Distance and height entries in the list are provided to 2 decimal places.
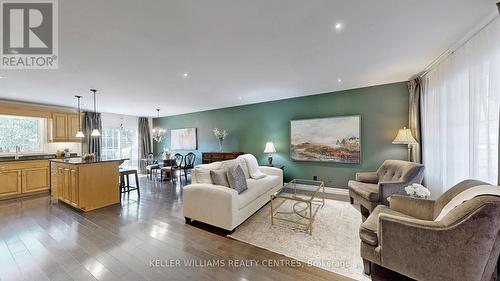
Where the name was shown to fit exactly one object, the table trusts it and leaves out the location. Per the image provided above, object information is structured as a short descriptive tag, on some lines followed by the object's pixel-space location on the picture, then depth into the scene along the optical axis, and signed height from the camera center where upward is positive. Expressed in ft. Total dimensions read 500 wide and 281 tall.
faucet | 14.87 -0.81
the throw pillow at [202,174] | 10.07 -1.88
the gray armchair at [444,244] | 4.09 -2.65
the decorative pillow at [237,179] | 9.72 -2.15
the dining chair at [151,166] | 21.27 -2.95
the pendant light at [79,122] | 18.37 +1.98
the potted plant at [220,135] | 20.65 +0.56
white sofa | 8.55 -3.08
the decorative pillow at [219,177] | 9.67 -1.98
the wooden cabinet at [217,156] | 18.48 -1.67
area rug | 6.53 -4.36
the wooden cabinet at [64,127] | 17.25 +1.46
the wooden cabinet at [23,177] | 14.06 -2.84
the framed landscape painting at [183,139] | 23.69 +0.18
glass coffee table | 9.34 -4.26
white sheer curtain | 6.33 +1.03
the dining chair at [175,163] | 20.04 -2.54
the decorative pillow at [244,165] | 13.08 -1.82
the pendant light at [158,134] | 24.79 +0.96
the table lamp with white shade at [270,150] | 16.99 -0.97
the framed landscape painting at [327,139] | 14.25 -0.06
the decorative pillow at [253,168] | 13.23 -2.15
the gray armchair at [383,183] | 9.30 -2.51
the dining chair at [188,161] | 20.61 -2.47
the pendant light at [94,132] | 13.80 +0.73
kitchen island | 11.38 -2.72
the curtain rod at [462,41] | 6.26 +4.03
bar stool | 14.12 -2.49
